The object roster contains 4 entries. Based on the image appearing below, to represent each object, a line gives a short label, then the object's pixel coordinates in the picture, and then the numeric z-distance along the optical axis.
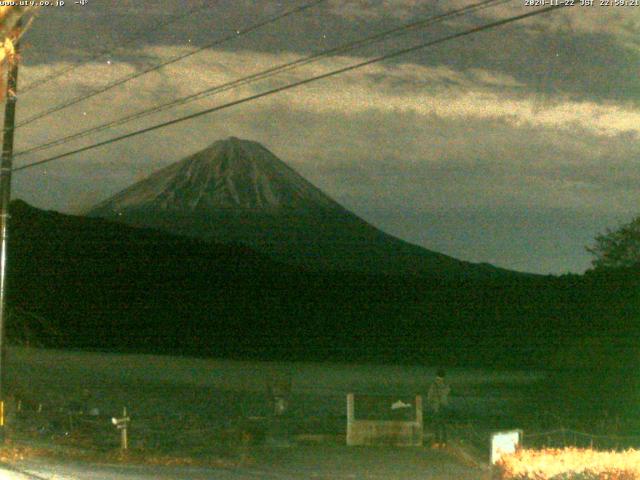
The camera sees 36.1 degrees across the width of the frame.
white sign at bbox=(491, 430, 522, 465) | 13.44
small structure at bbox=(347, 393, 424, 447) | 20.61
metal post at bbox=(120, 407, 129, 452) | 19.17
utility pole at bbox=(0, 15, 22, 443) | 20.33
